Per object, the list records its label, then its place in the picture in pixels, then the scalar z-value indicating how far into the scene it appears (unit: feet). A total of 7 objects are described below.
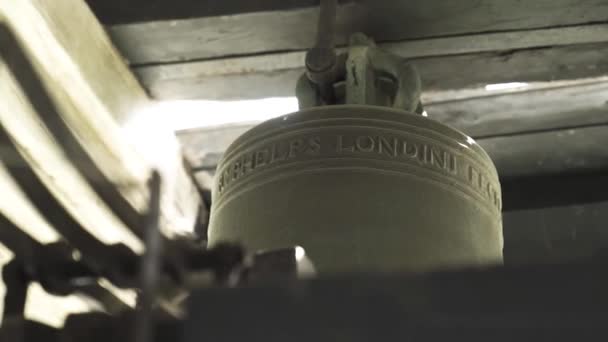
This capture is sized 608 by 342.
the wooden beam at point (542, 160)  10.09
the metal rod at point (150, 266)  4.71
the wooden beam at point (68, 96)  8.13
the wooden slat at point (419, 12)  8.91
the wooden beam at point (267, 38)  9.03
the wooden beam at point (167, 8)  8.94
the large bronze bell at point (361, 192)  7.29
